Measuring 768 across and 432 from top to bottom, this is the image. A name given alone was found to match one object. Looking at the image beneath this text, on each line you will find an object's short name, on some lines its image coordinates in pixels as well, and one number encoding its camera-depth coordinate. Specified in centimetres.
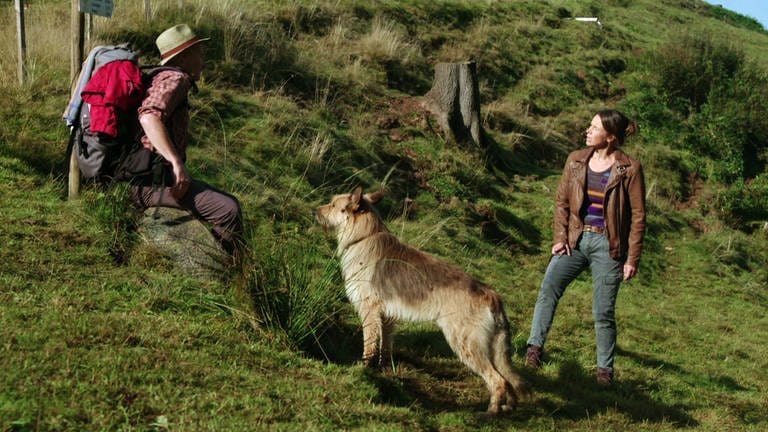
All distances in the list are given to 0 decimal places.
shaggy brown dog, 541
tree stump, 1266
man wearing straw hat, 558
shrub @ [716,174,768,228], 1531
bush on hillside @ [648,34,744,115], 1897
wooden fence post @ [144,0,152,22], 1090
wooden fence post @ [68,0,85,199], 686
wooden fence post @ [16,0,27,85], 862
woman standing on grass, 617
